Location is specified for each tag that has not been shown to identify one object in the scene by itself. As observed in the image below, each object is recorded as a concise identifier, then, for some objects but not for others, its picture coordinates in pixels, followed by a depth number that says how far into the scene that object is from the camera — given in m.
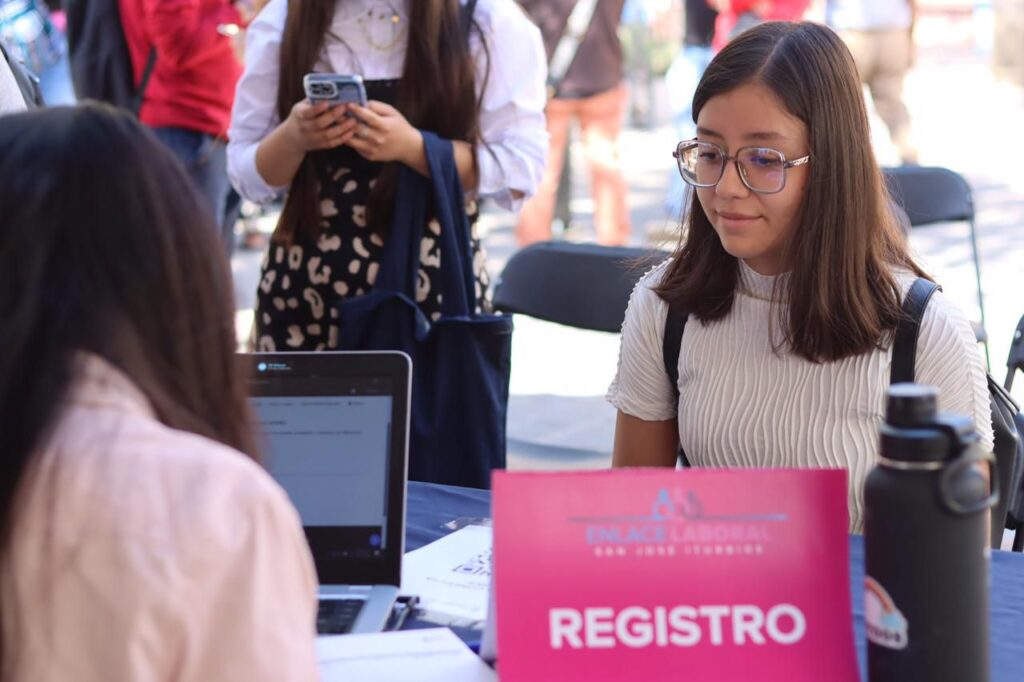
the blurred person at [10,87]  2.54
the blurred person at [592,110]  6.13
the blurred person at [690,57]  6.65
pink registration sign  1.21
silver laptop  1.52
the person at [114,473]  0.90
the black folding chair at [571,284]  2.98
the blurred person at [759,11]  5.98
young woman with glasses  1.90
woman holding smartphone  2.63
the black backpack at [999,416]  1.88
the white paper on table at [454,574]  1.54
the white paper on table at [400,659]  1.30
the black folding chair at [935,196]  3.56
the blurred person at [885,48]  7.03
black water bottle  1.08
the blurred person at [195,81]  3.98
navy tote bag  2.38
